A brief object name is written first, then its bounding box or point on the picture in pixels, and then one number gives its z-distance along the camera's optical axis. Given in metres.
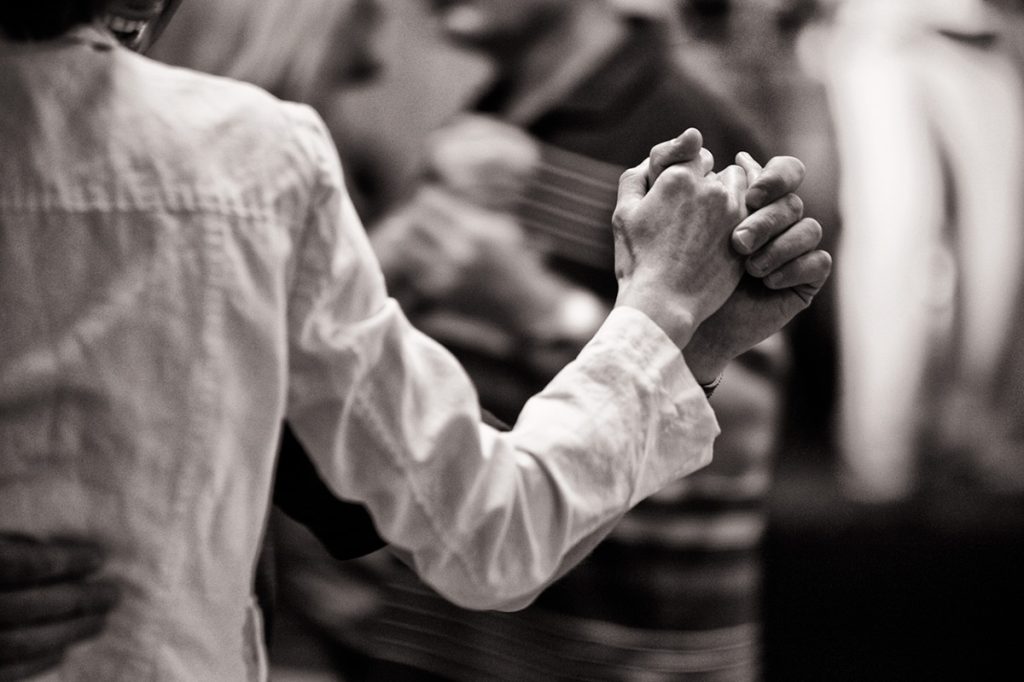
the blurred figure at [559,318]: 3.90
